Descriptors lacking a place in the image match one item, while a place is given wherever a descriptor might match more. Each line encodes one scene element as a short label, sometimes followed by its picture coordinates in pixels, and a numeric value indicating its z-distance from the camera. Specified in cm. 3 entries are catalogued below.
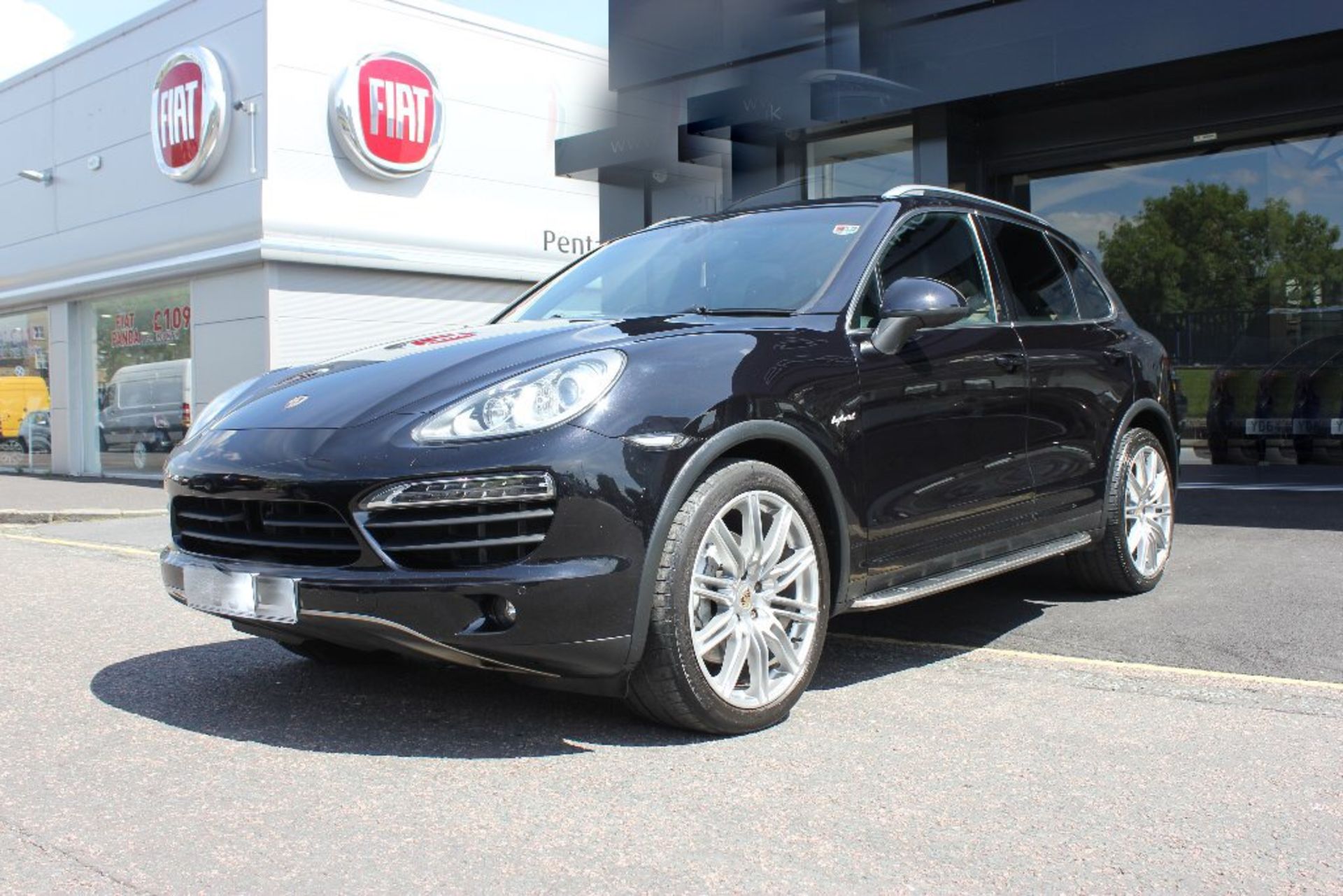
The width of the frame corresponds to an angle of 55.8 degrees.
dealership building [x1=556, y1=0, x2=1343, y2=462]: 1094
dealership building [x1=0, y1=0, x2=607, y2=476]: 1811
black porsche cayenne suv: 327
